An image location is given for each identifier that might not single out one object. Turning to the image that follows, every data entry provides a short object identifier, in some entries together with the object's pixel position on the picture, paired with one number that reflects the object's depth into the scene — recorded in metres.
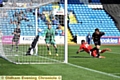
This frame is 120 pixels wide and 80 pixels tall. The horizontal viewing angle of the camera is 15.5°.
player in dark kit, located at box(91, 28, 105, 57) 22.25
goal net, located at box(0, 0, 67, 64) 19.19
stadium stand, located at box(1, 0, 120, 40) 49.41
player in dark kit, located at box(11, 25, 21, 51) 23.34
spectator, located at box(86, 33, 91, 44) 45.81
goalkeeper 22.91
